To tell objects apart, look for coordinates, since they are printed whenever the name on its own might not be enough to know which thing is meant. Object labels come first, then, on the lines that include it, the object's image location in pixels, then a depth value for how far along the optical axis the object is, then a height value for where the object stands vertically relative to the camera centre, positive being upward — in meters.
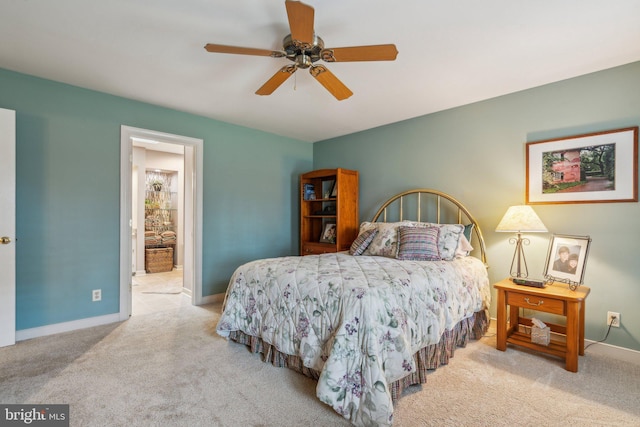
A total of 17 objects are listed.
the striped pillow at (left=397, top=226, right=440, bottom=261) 2.81 -0.30
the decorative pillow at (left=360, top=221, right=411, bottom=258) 3.10 -0.30
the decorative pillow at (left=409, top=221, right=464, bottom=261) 2.86 -0.25
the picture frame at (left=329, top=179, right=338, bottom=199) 4.20 +0.31
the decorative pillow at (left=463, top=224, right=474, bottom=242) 3.13 -0.18
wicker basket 5.88 -0.97
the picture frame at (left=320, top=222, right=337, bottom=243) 4.38 -0.31
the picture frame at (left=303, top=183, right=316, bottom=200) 4.66 +0.31
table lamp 2.56 -0.08
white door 2.50 -0.13
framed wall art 2.41 +0.40
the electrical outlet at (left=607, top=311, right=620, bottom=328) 2.45 -0.85
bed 1.67 -0.67
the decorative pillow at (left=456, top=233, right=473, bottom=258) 2.96 -0.33
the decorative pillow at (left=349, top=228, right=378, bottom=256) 3.27 -0.33
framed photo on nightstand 2.40 -0.36
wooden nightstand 2.19 -0.74
